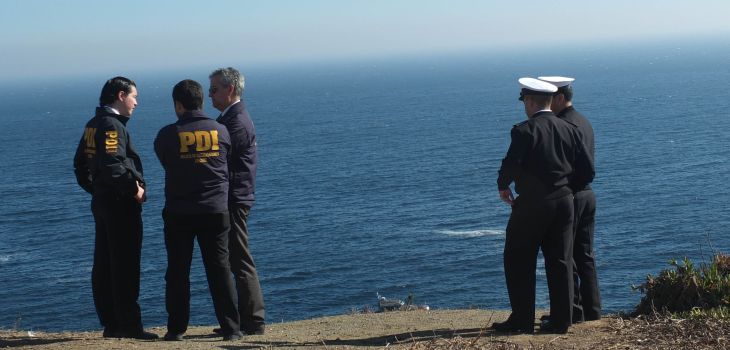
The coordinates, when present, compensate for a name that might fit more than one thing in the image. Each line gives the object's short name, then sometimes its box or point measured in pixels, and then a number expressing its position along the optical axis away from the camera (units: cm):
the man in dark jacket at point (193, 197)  829
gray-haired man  878
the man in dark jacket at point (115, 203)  832
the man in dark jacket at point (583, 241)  892
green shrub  863
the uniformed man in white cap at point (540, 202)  809
